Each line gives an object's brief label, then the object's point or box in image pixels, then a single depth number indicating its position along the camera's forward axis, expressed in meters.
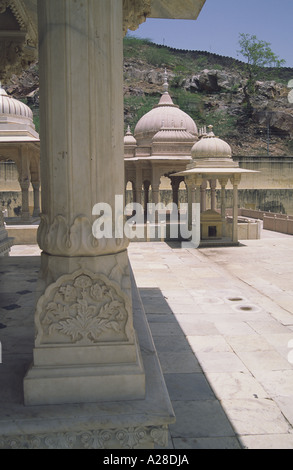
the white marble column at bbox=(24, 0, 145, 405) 2.20
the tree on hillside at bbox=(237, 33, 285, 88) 42.28
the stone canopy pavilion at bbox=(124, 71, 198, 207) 16.42
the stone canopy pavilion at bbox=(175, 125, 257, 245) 12.95
